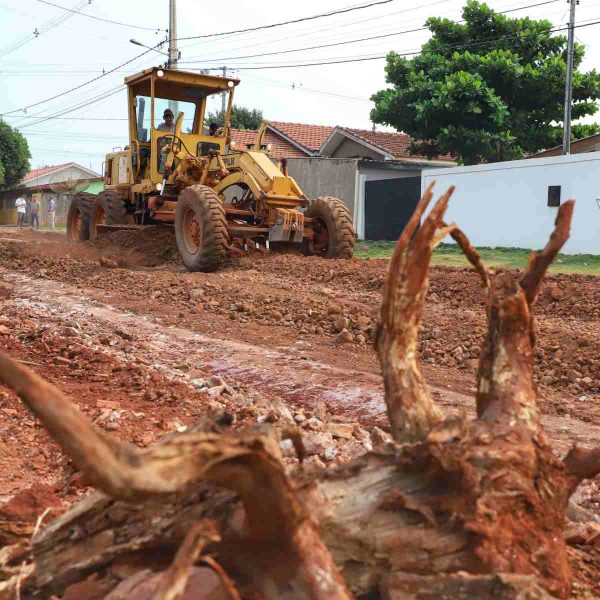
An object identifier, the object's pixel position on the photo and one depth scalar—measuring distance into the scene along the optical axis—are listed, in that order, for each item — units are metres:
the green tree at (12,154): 44.78
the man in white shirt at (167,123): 14.62
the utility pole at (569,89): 20.85
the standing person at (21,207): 35.97
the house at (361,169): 22.75
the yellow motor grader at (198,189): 12.56
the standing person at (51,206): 36.87
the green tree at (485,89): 22.89
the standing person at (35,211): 35.31
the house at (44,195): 46.17
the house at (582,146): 22.92
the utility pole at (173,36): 26.41
